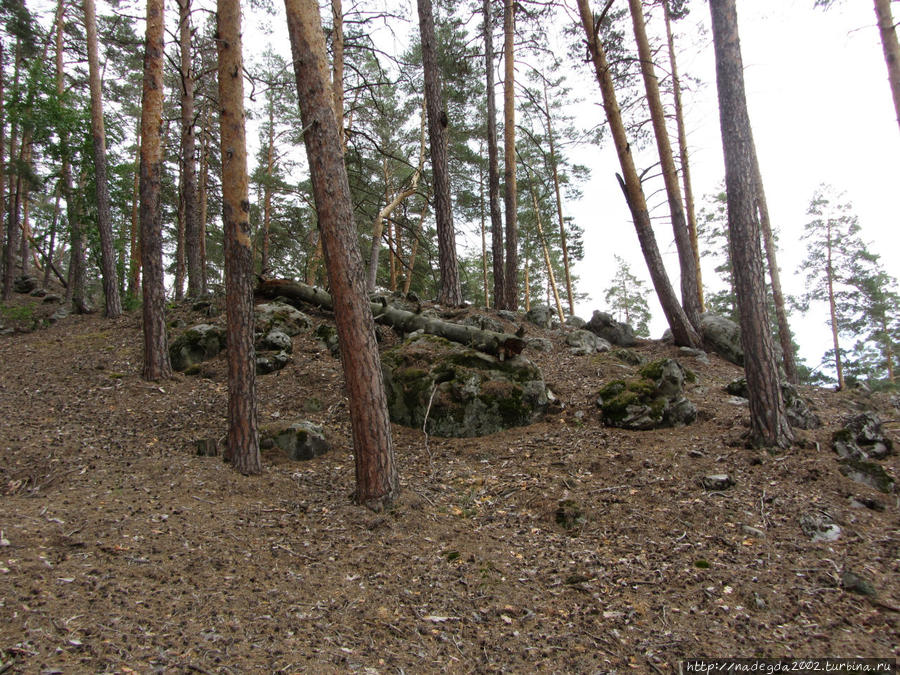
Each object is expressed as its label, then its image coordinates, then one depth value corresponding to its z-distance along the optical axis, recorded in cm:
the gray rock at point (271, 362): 735
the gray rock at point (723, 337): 904
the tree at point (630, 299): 3123
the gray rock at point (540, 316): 1035
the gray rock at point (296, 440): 524
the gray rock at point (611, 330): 1022
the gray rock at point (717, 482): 409
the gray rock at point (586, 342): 886
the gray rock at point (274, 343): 774
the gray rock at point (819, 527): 338
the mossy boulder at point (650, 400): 549
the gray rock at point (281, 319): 834
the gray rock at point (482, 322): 782
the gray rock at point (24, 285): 1575
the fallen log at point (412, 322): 644
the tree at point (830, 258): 1858
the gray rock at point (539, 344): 843
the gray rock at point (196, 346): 774
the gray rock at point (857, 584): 281
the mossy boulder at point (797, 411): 498
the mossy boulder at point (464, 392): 582
